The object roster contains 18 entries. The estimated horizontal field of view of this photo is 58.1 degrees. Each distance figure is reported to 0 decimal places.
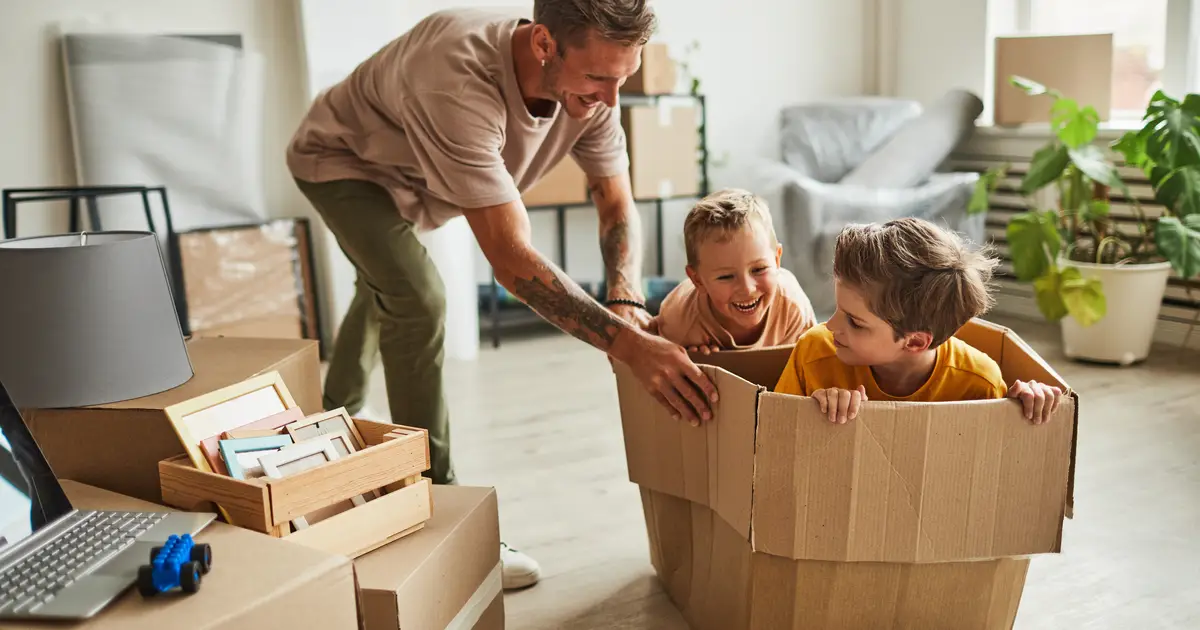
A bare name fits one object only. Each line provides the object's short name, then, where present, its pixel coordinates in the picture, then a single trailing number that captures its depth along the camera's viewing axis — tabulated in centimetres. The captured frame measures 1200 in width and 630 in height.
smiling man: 180
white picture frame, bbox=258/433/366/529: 145
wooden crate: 138
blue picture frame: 144
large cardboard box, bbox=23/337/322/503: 154
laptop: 112
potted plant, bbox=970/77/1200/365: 333
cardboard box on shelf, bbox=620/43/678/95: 416
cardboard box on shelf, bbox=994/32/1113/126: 400
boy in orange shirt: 193
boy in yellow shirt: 157
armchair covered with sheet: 418
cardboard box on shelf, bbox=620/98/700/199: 416
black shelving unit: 418
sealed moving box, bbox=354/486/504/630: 139
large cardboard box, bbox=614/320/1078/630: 144
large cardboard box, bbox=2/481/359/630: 112
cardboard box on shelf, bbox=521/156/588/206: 413
